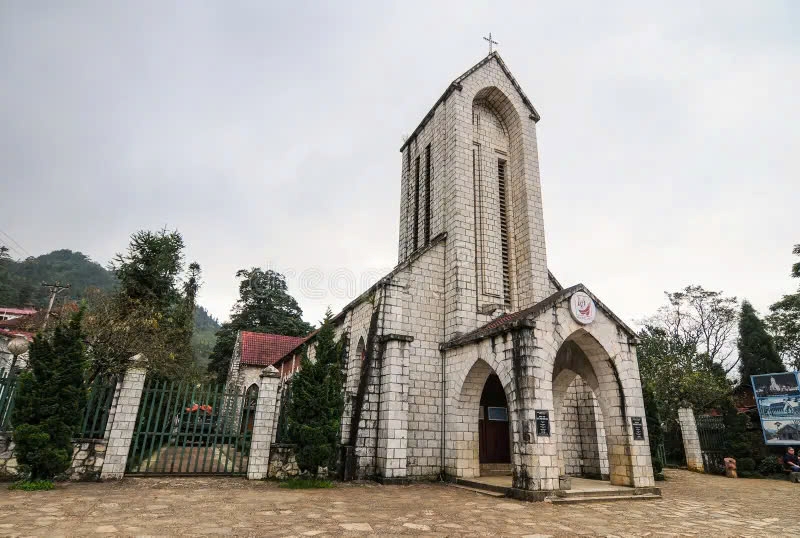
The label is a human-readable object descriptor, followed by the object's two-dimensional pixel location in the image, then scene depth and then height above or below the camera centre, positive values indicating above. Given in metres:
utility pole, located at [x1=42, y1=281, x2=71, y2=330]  22.21 +5.94
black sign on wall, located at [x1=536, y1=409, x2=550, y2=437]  8.95 -0.03
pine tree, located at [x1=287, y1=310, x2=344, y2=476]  10.11 +0.09
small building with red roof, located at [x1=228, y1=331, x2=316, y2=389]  27.66 +3.54
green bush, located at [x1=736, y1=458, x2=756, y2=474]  16.47 -1.35
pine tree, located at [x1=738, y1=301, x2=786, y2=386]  30.11 +5.54
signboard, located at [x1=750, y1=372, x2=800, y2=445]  16.30 +0.90
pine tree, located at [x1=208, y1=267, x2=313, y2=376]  37.12 +9.01
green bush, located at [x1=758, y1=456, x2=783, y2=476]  16.05 -1.33
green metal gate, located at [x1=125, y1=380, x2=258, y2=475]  10.20 -0.21
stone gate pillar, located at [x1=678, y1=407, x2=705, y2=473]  17.61 -0.56
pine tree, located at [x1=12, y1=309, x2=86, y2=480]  8.12 +0.01
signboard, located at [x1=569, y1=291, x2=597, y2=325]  10.38 +2.72
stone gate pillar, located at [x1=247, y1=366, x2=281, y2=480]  10.57 -0.31
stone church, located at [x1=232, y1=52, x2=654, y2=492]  9.91 +2.02
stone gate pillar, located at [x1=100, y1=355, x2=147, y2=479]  9.62 -0.33
